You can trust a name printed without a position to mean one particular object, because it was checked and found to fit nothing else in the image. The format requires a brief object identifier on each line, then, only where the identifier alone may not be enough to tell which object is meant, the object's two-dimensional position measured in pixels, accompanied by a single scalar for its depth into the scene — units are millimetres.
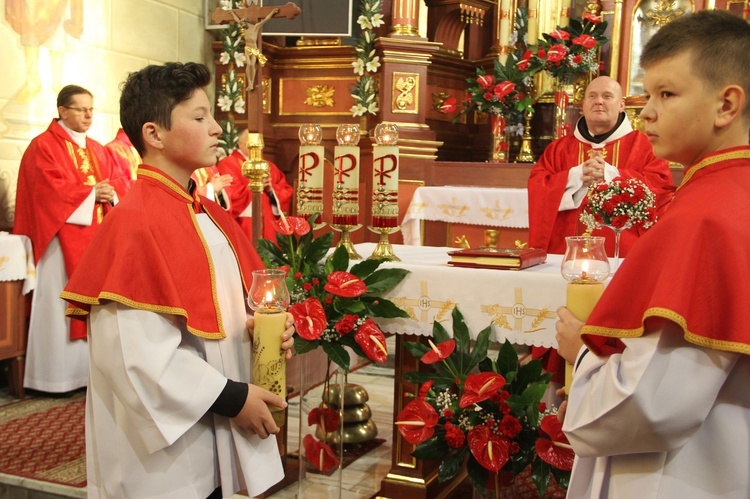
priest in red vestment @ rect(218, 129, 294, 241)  6324
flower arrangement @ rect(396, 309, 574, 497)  2424
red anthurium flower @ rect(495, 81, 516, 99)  6199
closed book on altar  2738
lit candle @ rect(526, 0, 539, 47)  6684
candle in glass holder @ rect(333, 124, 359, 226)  3025
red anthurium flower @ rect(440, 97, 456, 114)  6726
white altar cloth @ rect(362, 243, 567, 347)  2617
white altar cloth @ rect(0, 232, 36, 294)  4674
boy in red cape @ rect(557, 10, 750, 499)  1218
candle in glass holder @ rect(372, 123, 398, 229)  2949
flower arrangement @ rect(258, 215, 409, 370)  2629
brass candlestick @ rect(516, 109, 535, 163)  6516
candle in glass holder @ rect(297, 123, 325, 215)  3043
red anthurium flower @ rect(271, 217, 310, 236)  2740
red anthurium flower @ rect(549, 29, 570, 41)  5777
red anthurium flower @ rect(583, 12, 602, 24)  5809
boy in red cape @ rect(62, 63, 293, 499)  1702
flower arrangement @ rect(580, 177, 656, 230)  2760
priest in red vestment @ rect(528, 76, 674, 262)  3914
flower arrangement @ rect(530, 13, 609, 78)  5781
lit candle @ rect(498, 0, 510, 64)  6458
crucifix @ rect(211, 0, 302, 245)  3184
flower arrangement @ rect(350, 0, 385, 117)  6613
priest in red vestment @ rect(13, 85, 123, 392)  4857
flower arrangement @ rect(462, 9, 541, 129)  6254
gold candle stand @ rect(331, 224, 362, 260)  3070
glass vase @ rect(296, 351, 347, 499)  2900
